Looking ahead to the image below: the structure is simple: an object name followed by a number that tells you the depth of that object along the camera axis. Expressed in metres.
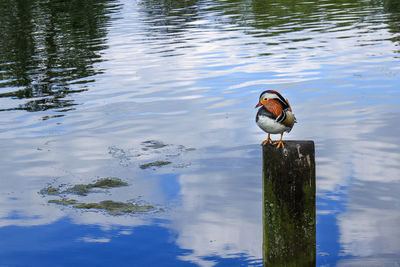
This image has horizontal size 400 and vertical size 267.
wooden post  10.86
